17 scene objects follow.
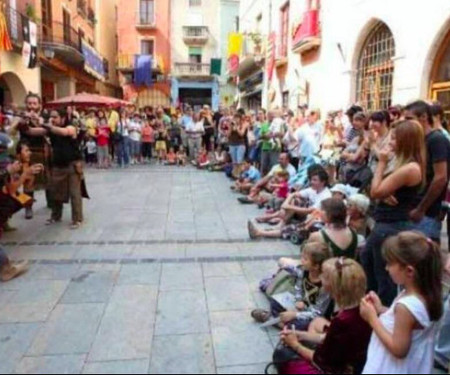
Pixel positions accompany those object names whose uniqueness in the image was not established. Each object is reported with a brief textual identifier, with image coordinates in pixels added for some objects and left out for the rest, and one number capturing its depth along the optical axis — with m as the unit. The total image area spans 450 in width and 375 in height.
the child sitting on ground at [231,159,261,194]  9.64
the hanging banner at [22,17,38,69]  14.05
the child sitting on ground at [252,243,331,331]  3.37
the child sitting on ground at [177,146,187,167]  15.79
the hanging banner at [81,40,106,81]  21.59
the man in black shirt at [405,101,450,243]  3.36
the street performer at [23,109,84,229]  6.68
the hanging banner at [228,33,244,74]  23.48
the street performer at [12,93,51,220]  6.44
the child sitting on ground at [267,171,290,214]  7.72
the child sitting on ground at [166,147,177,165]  15.77
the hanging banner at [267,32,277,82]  17.91
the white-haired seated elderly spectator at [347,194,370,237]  4.59
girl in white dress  2.23
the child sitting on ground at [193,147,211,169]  14.44
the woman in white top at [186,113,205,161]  15.66
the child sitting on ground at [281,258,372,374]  2.62
